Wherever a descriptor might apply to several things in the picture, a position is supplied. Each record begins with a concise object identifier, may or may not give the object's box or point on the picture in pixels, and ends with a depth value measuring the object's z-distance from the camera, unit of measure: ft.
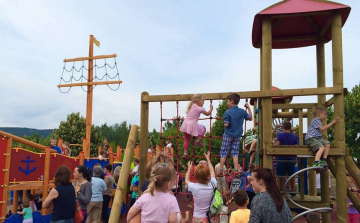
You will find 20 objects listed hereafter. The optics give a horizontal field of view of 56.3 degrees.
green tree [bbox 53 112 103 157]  126.11
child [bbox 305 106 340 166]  15.84
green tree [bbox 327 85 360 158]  95.55
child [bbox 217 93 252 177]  17.11
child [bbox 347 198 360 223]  22.35
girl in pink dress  18.76
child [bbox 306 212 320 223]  11.65
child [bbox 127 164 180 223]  9.73
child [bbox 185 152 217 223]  14.15
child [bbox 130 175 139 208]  25.95
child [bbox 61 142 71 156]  39.01
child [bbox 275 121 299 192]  21.98
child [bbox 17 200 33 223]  24.40
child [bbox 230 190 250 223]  12.57
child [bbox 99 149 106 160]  37.90
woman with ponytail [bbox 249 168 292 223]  8.97
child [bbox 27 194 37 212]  28.41
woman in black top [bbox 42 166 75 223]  13.92
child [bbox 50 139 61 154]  36.35
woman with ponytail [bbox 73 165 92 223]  16.66
